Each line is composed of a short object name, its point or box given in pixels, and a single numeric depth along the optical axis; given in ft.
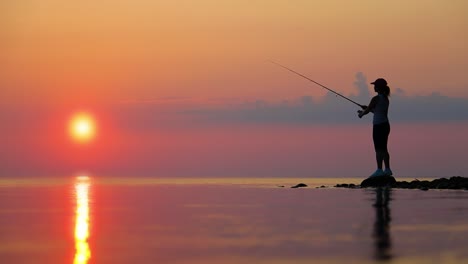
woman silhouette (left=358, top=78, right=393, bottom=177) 107.55
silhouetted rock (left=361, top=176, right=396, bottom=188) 110.42
